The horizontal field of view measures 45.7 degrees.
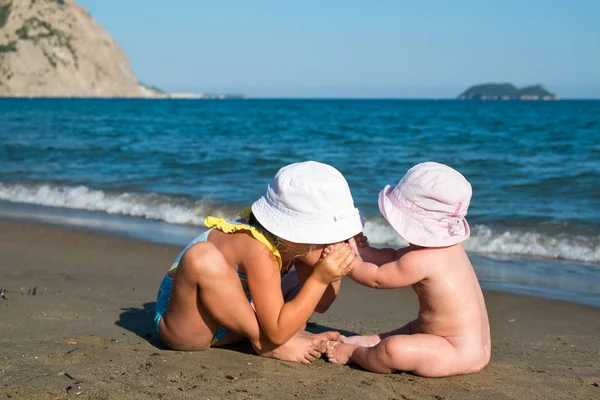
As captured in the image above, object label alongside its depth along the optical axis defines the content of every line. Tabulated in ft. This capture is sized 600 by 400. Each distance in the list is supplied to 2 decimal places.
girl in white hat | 9.63
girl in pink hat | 10.24
